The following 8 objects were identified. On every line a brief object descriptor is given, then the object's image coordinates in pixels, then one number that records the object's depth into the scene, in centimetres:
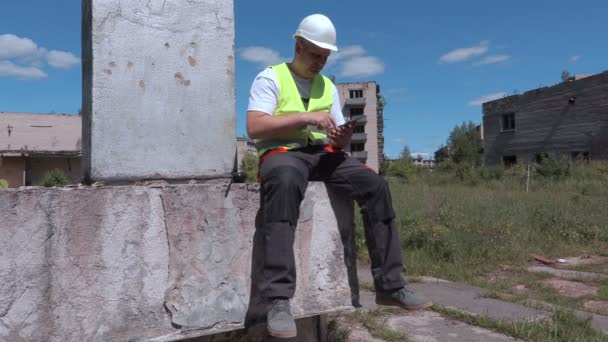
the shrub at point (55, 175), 2331
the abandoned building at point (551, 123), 2144
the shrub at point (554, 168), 1798
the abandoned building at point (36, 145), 3133
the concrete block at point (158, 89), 261
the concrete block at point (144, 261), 218
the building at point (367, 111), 5300
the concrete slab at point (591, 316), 376
